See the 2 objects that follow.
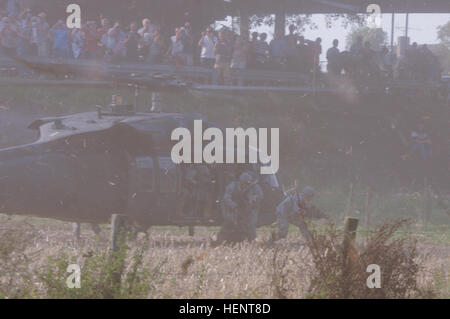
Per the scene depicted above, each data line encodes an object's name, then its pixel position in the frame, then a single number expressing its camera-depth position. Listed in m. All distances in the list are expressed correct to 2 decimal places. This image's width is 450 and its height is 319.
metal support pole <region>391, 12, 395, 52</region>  35.19
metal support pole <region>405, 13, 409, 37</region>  38.06
